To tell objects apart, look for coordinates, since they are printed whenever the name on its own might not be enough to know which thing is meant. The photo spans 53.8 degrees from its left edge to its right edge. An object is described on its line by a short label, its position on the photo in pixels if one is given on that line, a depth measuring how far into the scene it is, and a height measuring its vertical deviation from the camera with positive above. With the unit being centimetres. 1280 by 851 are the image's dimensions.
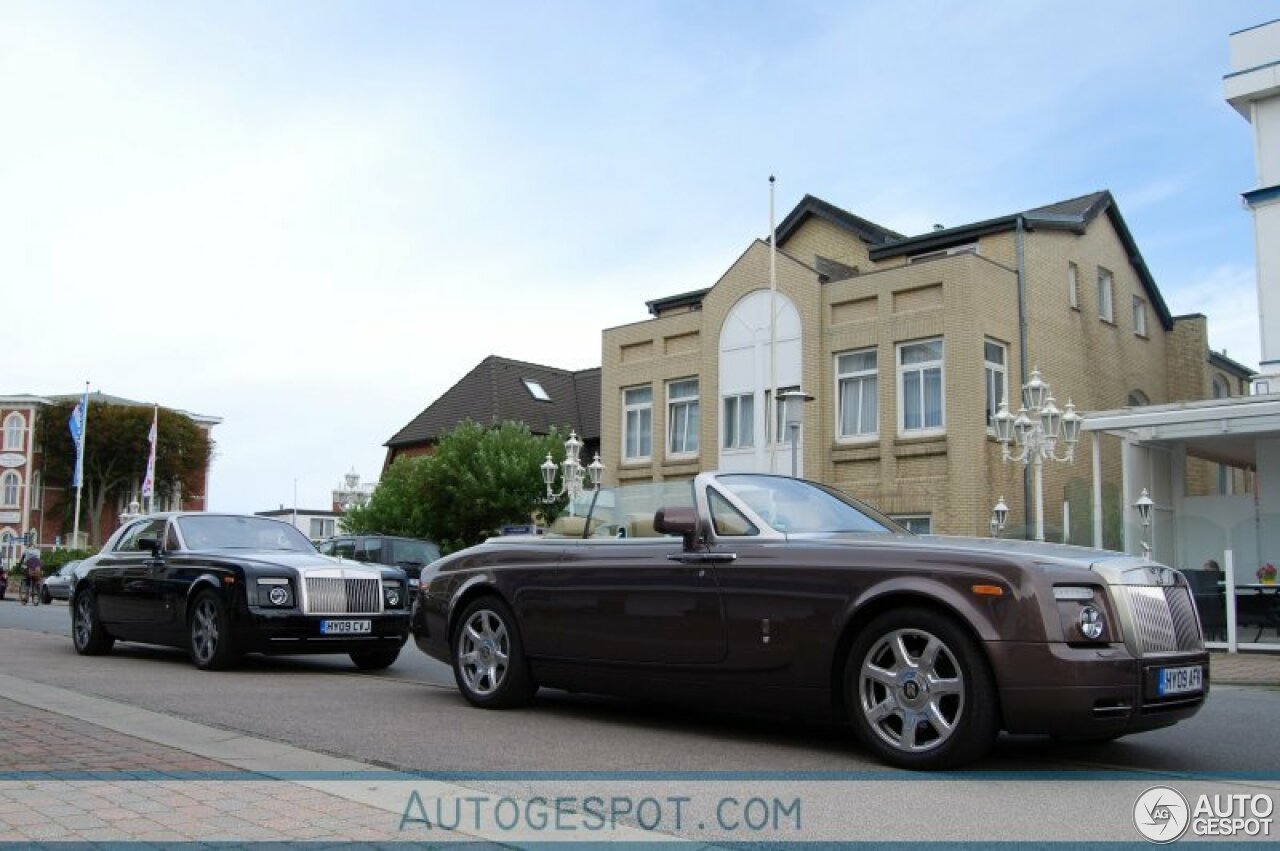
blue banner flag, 4665 +490
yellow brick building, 2695 +507
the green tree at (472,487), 3778 +231
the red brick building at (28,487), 8575 +478
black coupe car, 1100 -32
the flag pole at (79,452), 4667 +393
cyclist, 3869 -61
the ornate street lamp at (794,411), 2253 +280
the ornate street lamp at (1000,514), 2539 +114
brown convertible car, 571 -28
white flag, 4566 +283
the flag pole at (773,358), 2853 +480
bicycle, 3909 -105
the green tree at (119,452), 8112 +699
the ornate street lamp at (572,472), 2967 +224
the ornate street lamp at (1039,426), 2131 +247
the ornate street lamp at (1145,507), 2169 +111
